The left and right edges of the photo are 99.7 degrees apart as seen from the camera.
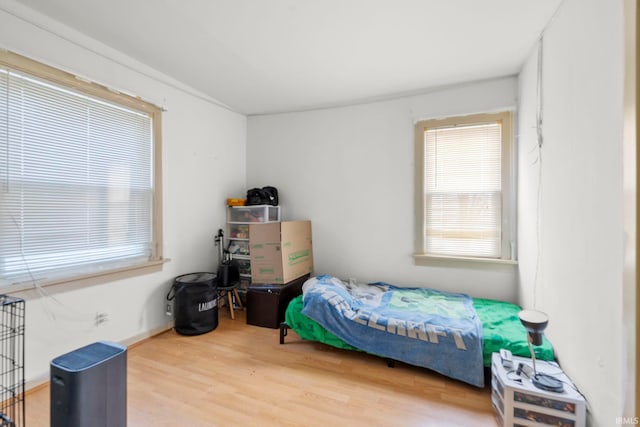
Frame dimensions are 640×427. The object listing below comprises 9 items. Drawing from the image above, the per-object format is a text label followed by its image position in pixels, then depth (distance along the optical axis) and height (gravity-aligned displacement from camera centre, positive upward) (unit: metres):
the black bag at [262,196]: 3.48 +0.20
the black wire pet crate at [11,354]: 1.71 -0.94
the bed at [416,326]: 1.95 -0.92
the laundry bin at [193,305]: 2.68 -0.94
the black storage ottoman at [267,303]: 2.93 -1.02
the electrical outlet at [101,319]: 2.25 -0.90
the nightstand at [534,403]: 1.40 -1.04
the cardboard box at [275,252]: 3.01 -0.47
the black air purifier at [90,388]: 1.23 -0.84
